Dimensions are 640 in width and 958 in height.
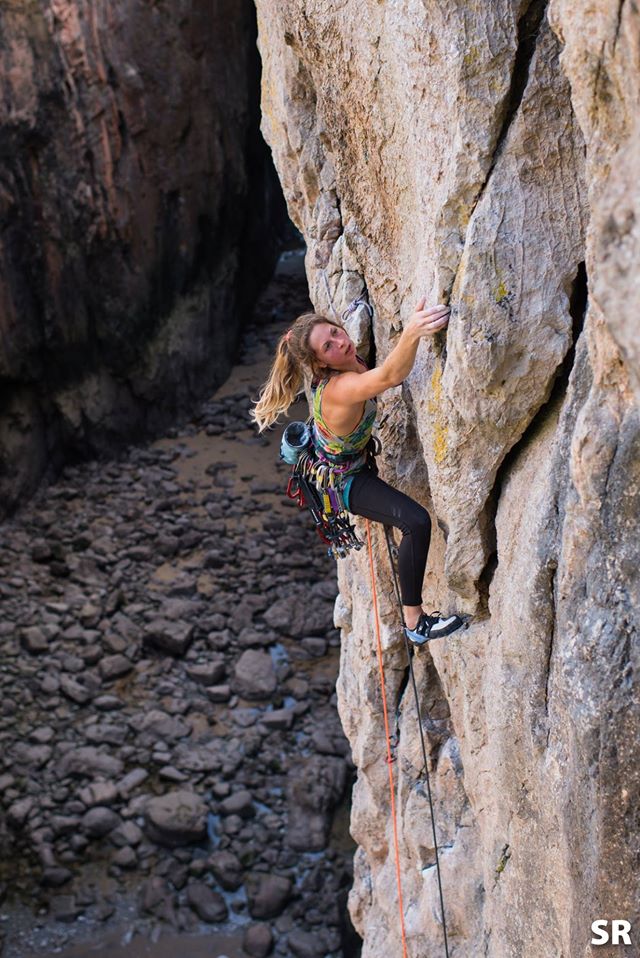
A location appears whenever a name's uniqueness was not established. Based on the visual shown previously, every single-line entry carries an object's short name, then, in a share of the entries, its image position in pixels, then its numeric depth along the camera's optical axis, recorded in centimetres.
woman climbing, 452
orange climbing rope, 578
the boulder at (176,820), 995
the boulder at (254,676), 1168
